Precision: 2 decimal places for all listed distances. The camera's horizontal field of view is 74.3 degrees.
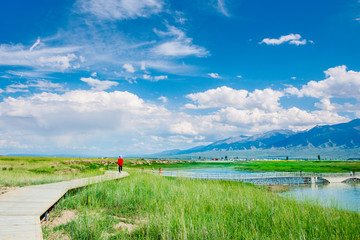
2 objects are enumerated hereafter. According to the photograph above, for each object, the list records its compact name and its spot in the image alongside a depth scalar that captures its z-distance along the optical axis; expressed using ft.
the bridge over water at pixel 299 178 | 138.54
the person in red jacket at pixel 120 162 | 69.91
